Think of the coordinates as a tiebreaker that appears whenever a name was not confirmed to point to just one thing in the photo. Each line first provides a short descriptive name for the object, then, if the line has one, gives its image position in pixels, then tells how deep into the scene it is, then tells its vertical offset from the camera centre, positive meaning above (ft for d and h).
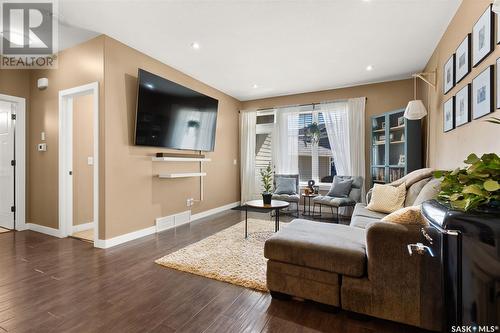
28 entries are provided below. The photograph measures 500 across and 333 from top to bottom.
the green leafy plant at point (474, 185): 3.10 -0.31
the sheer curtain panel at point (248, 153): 18.90 +0.78
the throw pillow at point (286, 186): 16.02 -1.59
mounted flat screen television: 10.71 +2.47
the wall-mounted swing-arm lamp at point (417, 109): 10.57 +2.46
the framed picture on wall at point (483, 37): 5.67 +3.27
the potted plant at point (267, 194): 10.85 -1.47
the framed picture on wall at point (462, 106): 6.97 +1.79
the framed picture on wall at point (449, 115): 8.17 +1.77
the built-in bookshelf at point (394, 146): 12.03 +0.94
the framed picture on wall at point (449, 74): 8.14 +3.25
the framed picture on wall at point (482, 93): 5.73 +1.83
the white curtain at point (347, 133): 15.28 +2.02
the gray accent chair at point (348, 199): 13.24 -2.09
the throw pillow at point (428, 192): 7.19 -0.90
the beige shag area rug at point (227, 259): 7.16 -3.45
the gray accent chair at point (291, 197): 15.01 -2.19
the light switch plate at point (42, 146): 11.69 +0.78
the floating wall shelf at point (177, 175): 12.02 -0.67
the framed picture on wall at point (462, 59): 6.94 +3.25
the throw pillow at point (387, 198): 9.61 -1.47
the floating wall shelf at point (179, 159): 11.67 +0.18
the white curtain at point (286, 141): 17.69 +1.67
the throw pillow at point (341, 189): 14.23 -1.57
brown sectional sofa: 4.67 -2.42
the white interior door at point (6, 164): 12.07 -0.11
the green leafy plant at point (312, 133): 16.98 +2.17
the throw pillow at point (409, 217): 4.74 -1.11
